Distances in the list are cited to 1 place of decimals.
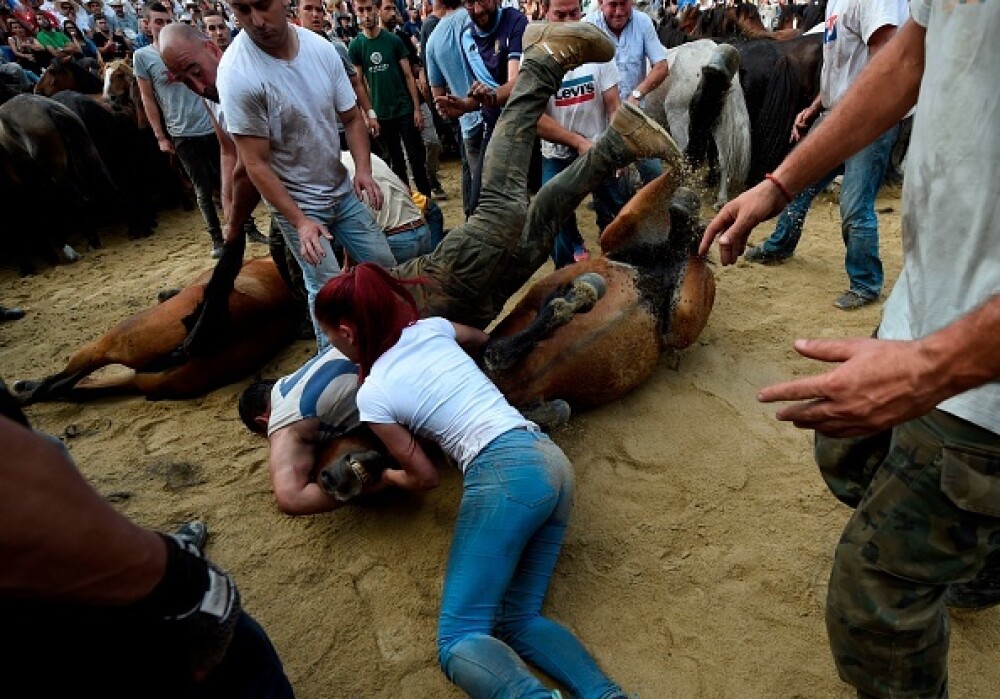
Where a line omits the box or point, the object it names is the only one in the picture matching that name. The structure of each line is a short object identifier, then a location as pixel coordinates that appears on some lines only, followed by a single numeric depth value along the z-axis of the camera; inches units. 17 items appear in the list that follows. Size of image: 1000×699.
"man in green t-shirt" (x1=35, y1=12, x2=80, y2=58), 369.1
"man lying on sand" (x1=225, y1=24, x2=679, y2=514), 108.7
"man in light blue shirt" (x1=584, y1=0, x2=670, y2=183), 154.0
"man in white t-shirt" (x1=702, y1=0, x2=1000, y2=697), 36.5
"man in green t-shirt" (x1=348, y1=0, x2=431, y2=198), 213.9
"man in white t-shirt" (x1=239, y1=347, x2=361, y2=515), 86.3
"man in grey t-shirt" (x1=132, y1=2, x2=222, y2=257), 199.9
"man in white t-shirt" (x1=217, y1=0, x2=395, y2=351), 101.3
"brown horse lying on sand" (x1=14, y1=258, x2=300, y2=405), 133.3
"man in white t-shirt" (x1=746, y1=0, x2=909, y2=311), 113.1
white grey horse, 213.6
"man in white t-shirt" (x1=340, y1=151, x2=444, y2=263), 136.0
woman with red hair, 68.7
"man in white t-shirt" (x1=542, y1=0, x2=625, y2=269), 142.7
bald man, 114.2
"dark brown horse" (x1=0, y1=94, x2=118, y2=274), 229.9
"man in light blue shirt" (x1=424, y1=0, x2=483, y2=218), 161.3
